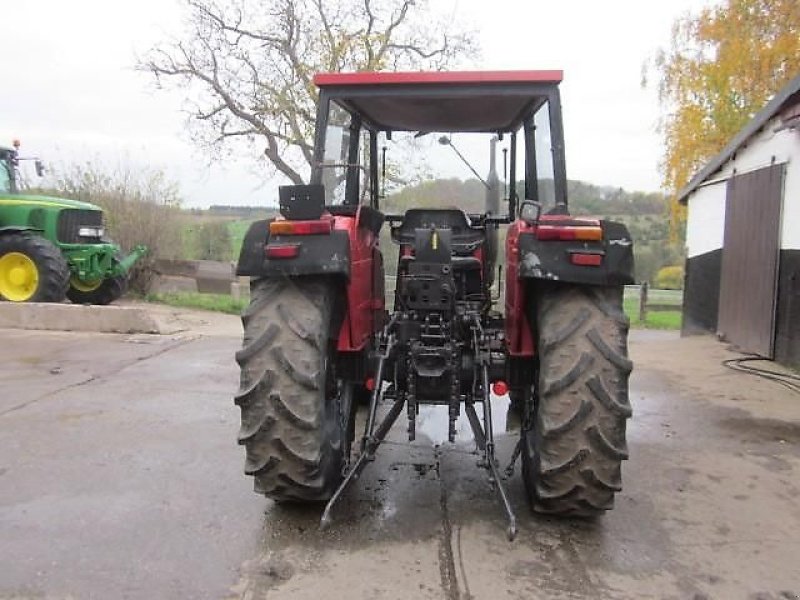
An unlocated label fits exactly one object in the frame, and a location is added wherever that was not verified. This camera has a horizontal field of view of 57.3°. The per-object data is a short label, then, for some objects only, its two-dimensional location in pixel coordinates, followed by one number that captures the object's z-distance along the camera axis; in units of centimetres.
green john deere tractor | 1138
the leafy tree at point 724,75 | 1970
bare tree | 2103
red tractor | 324
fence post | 1869
